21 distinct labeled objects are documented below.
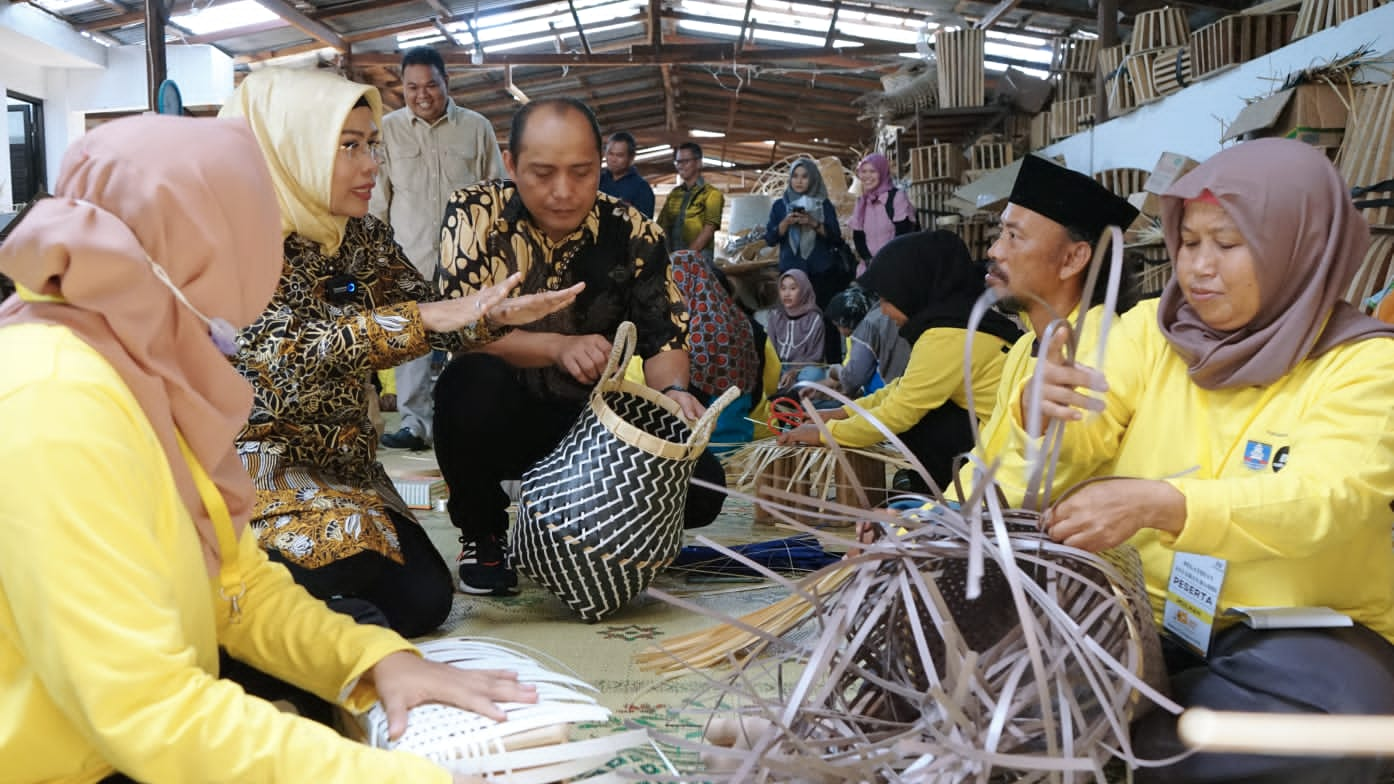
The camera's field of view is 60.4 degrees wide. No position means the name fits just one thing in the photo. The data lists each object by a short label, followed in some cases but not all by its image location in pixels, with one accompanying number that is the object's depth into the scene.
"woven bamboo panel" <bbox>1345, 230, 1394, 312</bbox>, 3.37
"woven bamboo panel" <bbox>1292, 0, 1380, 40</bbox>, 4.02
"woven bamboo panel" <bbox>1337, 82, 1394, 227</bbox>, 3.44
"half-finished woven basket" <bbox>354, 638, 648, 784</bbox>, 1.11
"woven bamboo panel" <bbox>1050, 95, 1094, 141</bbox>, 7.28
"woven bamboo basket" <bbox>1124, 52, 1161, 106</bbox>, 5.94
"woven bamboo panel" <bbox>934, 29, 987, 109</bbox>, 8.62
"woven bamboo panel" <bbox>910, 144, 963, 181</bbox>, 9.06
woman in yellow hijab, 2.04
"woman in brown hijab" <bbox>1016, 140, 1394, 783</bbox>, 1.37
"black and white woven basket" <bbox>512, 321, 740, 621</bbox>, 2.18
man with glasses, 7.18
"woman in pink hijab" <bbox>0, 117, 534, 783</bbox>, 0.92
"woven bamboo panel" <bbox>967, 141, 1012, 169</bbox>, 8.47
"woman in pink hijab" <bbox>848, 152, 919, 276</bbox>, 7.27
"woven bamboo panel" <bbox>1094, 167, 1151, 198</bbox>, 6.23
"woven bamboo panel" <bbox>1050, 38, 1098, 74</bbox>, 7.57
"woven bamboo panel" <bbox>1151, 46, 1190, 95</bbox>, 5.51
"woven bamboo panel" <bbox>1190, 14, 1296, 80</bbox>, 4.94
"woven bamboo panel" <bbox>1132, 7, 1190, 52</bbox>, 5.93
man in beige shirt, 4.95
